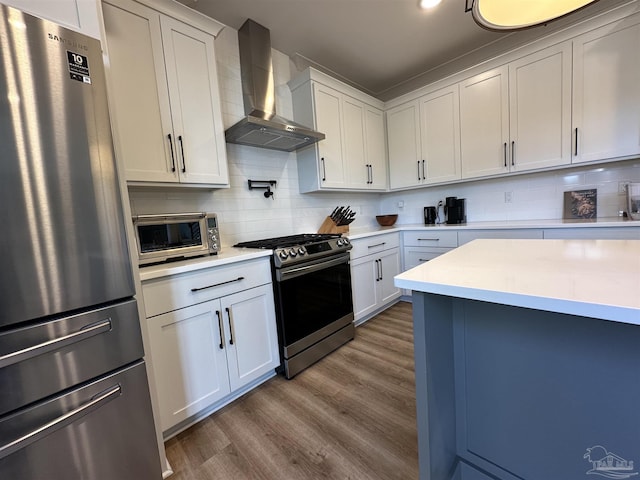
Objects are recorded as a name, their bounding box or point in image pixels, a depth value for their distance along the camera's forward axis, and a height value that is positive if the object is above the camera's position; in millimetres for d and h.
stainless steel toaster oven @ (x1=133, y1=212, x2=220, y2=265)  1514 -37
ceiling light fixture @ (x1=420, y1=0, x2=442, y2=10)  2082 +1629
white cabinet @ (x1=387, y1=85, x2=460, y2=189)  2928 +836
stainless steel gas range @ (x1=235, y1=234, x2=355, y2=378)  1860 -575
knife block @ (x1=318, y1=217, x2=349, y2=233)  2909 -96
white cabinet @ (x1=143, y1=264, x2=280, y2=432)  1385 -701
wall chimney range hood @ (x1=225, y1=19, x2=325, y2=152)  2172 +1139
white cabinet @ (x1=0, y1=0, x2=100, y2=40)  892 +792
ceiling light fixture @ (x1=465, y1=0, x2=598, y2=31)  1023 +754
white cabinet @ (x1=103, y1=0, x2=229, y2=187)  1516 +827
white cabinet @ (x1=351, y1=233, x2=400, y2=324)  2598 -602
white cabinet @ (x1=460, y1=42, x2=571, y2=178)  2344 +849
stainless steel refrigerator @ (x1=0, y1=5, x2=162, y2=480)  805 -112
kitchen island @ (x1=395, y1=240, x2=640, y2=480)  692 -494
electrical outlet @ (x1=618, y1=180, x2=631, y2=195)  2303 +87
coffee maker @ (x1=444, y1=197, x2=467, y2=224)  3137 -8
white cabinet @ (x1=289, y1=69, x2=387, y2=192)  2604 +907
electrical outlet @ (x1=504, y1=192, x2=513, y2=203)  2898 +94
